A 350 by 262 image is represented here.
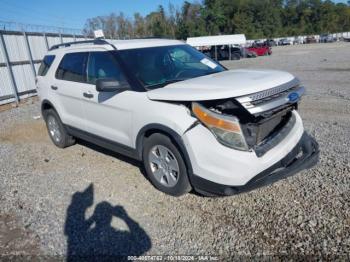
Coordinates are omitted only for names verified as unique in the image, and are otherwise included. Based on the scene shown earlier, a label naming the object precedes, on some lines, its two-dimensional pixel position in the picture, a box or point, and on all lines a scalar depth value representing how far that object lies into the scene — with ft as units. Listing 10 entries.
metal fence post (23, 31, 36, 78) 39.08
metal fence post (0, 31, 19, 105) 34.83
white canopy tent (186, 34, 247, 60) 104.28
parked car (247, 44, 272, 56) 123.37
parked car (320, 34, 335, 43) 229.95
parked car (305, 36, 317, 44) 235.61
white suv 9.80
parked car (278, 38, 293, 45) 230.68
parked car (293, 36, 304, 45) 237.25
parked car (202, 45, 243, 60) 111.86
